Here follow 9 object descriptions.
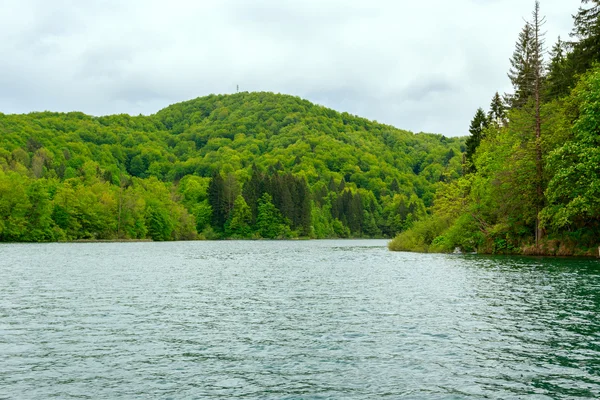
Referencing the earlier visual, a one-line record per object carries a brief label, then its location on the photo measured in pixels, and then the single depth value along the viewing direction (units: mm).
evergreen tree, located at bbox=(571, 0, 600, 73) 64750
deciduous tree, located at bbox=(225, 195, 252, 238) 178400
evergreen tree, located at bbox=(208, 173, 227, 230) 182000
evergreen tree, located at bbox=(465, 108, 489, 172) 90250
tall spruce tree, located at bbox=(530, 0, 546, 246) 58781
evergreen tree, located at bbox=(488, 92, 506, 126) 104138
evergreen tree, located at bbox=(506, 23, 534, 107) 88312
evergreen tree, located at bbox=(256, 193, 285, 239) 182250
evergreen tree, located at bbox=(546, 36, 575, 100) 69875
